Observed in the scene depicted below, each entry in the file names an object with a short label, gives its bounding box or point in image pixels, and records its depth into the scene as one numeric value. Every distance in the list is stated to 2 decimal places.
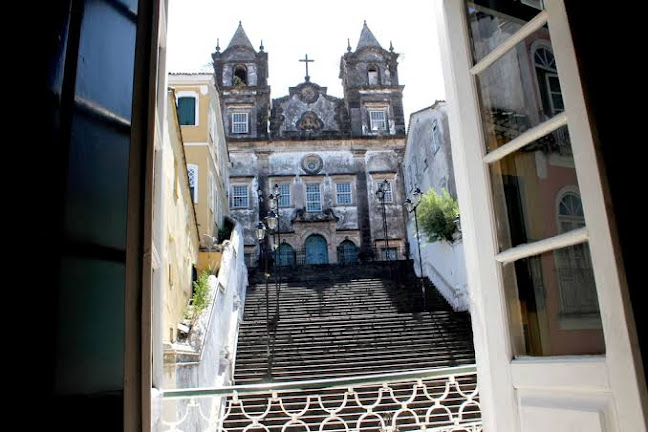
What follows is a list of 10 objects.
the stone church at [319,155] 26.09
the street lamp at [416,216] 15.54
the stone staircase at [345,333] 11.59
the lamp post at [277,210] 23.53
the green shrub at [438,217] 16.30
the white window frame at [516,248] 1.66
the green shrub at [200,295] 9.65
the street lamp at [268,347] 11.34
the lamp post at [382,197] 22.59
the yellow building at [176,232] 7.46
